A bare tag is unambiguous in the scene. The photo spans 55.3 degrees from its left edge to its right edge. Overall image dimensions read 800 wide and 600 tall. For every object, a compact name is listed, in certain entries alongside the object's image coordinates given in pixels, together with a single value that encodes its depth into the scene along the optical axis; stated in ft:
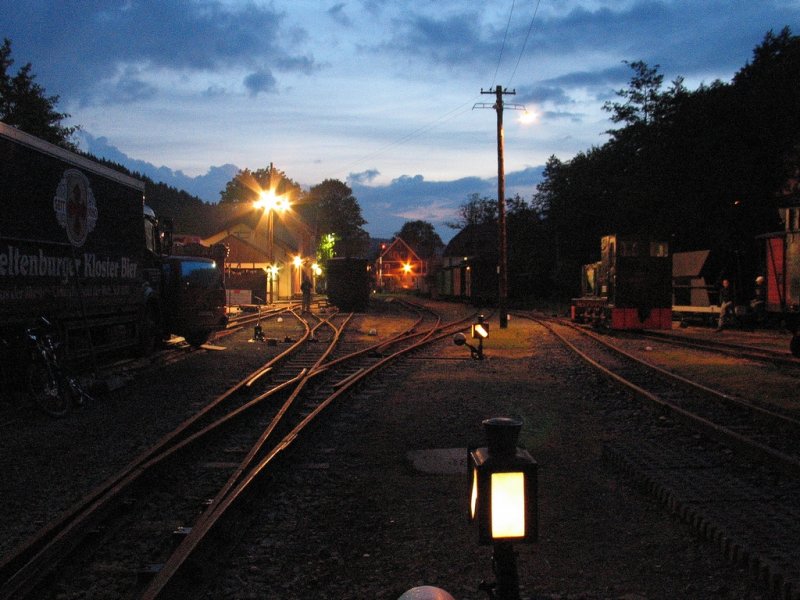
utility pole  93.20
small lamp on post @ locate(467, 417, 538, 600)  10.62
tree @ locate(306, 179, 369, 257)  377.50
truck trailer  33.37
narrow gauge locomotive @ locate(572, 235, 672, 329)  79.51
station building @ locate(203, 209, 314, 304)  151.43
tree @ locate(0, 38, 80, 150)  144.15
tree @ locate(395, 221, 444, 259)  498.28
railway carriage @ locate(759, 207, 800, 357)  51.72
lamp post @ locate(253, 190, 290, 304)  119.03
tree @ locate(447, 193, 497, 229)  377.52
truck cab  58.13
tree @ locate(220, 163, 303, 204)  341.21
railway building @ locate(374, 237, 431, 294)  418.51
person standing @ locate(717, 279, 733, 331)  80.64
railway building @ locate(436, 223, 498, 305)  158.61
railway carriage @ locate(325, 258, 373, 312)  128.57
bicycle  32.42
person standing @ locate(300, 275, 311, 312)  121.34
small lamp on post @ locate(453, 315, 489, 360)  53.01
